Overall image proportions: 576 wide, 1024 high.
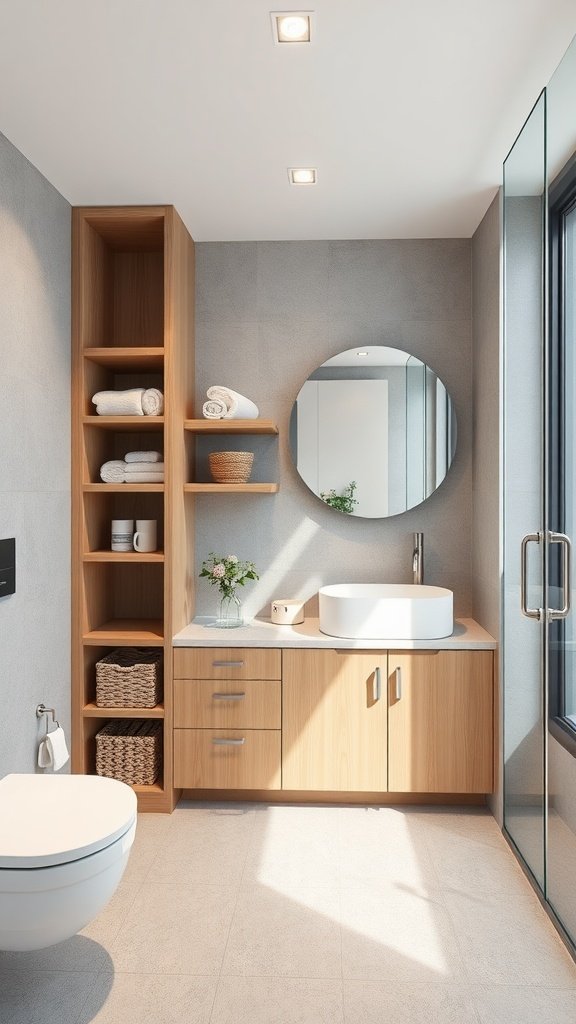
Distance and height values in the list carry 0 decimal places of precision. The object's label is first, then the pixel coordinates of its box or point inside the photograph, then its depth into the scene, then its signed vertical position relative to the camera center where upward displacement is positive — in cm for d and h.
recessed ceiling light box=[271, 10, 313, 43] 185 +124
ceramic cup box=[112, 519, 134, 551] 323 -7
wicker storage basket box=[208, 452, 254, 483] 330 +23
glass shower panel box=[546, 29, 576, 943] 200 +18
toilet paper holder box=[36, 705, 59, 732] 272 -70
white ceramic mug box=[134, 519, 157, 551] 321 -7
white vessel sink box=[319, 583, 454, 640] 300 -40
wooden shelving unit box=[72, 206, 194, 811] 308 +37
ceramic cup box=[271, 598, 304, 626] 333 -42
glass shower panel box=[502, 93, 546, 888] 228 +13
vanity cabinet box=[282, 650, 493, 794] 301 -82
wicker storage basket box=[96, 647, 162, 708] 311 -69
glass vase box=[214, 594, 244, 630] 333 -45
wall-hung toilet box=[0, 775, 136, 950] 174 -81
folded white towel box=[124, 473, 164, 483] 316 +17
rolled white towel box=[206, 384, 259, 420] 320 +51
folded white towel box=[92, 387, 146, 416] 309 +48
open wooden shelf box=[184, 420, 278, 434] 319 +40
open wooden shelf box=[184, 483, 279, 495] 325 +13
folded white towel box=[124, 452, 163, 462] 317 +26
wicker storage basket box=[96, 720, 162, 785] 312 -99
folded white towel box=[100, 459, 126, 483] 316 +20
